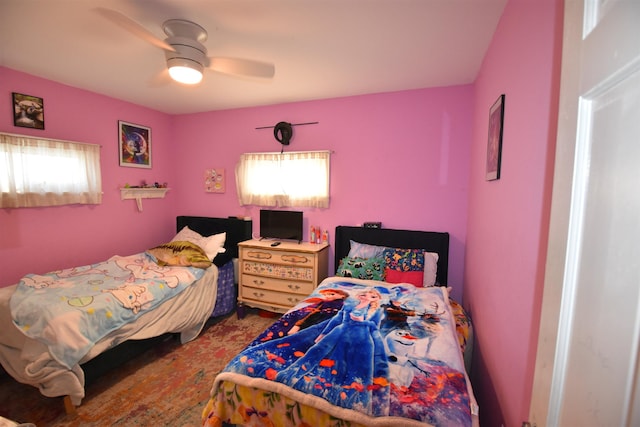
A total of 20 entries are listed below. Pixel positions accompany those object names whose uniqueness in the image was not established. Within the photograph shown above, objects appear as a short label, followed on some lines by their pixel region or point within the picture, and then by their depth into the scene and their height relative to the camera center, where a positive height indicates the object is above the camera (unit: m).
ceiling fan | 1.72 +0.90
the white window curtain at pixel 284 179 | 3.24 +0.21
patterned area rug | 1.82 -1.53
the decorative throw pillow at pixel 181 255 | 2.93 -0.70
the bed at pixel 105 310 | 1.77 -0.94
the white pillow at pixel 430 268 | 2.59 -0.67
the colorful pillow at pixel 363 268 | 2.66 -0.71
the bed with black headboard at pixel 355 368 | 1.13 -0.84
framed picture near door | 1.54 +0.38
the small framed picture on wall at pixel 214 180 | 3.79 +0.19
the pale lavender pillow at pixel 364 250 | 2.82 -0.56
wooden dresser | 2.96 -0.87
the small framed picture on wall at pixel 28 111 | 2.47 +0.72
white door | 0.38 -0.05
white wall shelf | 3.38 -0.03
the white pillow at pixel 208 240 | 3.26 -0.60
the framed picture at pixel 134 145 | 3.33 +0.60
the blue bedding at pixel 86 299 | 1.77 -0.83
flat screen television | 3.30 -0.36
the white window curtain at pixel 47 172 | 2.42 +0.16
